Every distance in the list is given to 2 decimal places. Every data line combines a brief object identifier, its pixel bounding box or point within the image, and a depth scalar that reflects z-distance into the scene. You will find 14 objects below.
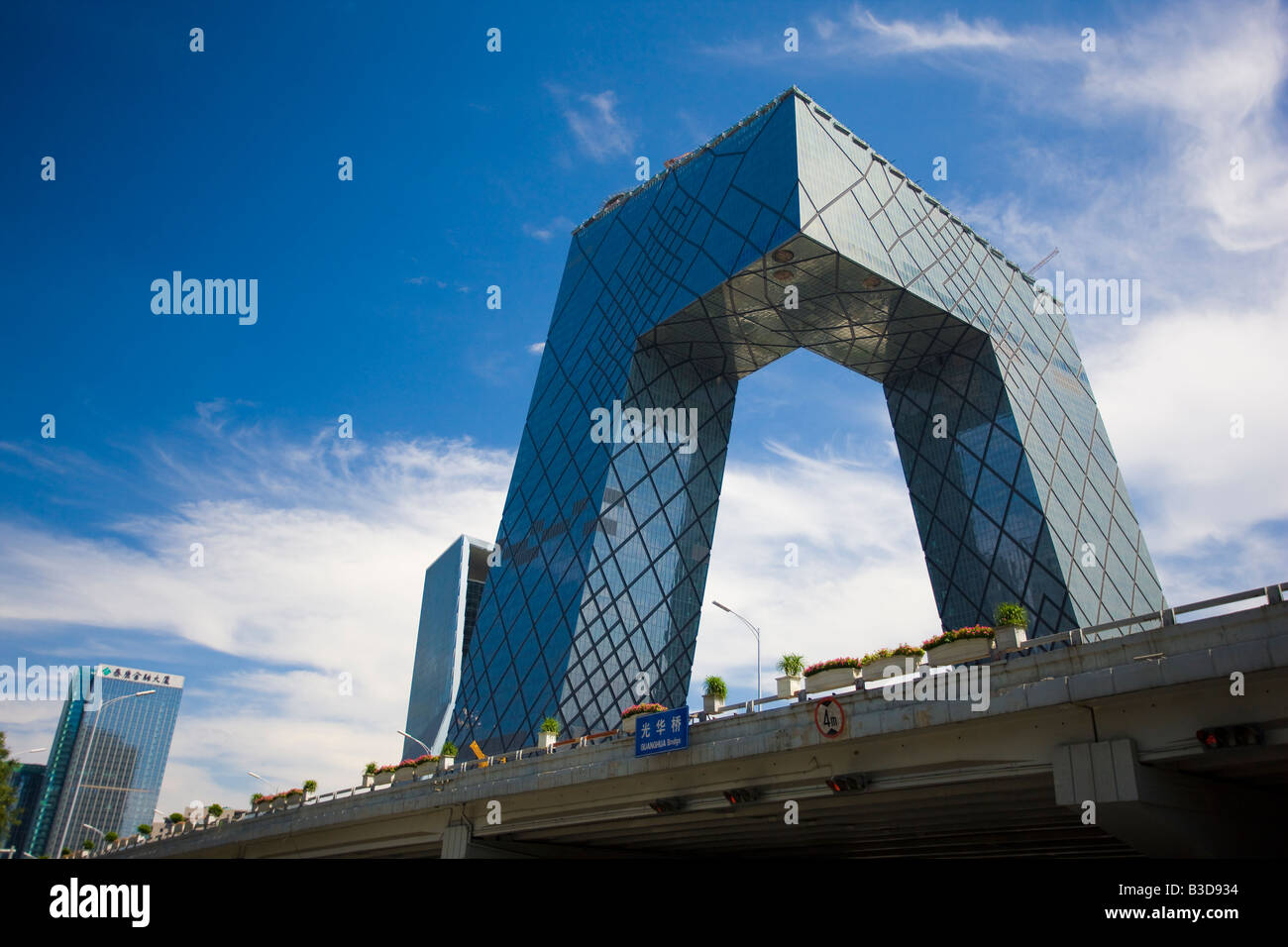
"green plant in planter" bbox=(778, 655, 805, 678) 26.87
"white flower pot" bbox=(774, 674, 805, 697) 24.63
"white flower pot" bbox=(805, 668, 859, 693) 23.47
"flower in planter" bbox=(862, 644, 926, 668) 22.94
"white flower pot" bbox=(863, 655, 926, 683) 22.45
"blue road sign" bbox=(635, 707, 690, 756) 25.22
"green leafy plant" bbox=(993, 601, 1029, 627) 22.98
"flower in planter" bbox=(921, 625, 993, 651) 22.20
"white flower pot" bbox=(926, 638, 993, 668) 21.98
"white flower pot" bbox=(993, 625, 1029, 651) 20.94
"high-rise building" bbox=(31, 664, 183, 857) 194.00
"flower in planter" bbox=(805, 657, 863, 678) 23.55
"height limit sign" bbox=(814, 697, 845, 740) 21.34
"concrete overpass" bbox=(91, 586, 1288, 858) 16.69
